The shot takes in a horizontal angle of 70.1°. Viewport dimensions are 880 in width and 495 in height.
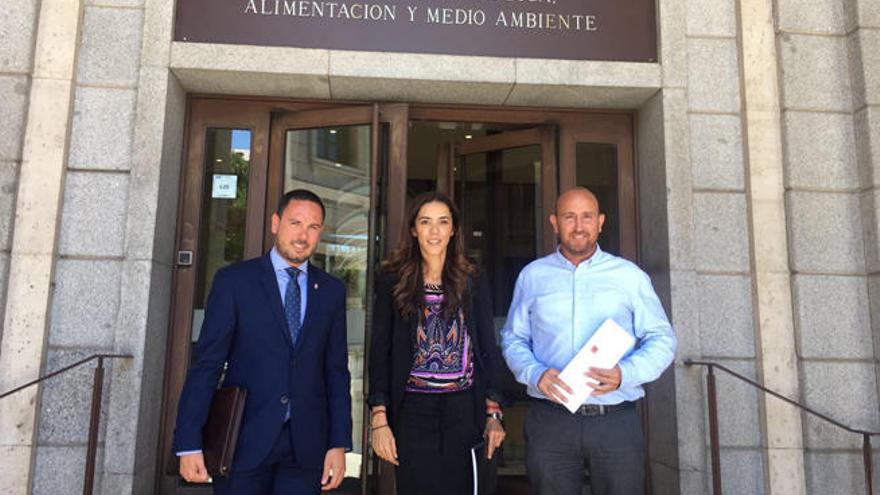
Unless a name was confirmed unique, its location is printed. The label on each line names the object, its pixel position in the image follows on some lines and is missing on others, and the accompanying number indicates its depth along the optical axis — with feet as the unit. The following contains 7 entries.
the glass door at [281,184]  15.38
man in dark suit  8.84
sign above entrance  14.87
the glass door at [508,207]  16.66
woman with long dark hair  9.39
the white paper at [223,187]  15.76
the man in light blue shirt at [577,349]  9.73
